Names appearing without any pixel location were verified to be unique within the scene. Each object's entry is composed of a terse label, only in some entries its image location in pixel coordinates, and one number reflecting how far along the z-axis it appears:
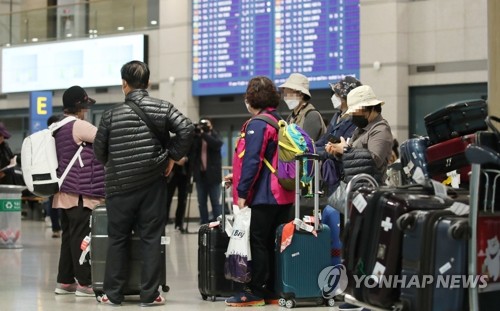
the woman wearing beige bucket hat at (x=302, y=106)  8.00
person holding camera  16.17
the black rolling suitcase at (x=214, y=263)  7.56
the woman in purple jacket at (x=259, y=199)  7.13
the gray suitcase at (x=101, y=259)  7.50
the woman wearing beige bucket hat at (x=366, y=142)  6.60
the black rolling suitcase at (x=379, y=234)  4.56
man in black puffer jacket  7.18
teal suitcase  7.09
